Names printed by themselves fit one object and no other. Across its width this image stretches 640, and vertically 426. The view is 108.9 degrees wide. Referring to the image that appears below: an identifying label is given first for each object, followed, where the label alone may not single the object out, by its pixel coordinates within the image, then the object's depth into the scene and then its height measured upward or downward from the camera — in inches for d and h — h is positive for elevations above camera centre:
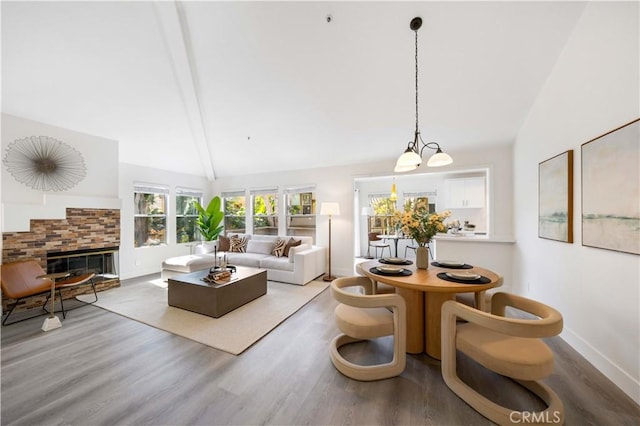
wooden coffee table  115.9 -42.7
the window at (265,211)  234.4 +3.0
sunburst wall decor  125.9 +29.5
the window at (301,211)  216.4 +2.9
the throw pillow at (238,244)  213.0 -28.3
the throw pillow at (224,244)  216.5 -29.1
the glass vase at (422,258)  95.2 -18.3
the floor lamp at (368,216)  277.4 -2.4
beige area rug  96.9 -51.6
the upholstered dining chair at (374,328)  72.2 -37.3
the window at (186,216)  227.6 -2.3
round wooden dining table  80.0 -33.5
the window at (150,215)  196.2 -1.2
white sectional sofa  168.7 -37.6
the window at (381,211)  274.5 +3.8
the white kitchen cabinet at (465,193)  218.1 +21.1
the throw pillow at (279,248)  191.1 -28.9
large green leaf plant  211.0 -4.9
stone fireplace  126.1 -19.7
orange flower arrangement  92.7 -3.6
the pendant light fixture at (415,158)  86.0 +21.4
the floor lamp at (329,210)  181.6 +3.2
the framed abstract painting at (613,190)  65.2 +7.8
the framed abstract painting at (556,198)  91.6 +7.4
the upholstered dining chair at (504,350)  55.3 -35.9
